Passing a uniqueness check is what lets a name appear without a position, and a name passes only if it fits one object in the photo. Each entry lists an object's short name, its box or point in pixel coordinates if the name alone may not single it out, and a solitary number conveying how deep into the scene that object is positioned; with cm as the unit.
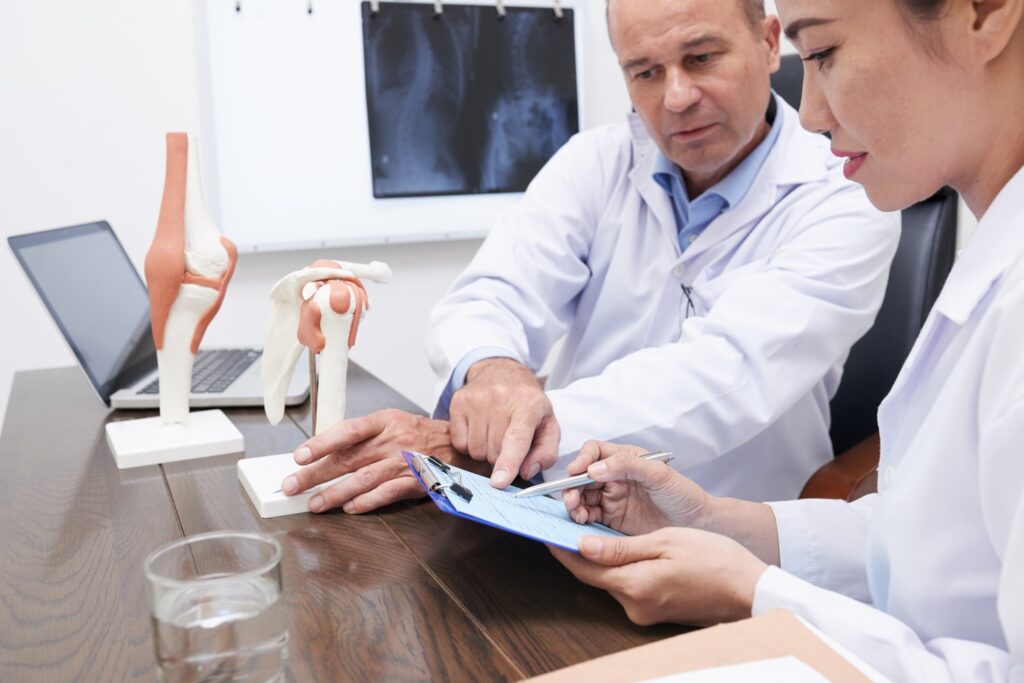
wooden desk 65
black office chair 151
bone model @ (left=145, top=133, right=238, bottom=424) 107
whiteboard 235
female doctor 66
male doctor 118
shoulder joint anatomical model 96
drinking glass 54
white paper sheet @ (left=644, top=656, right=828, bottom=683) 54
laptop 135
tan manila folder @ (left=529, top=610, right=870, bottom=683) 55
